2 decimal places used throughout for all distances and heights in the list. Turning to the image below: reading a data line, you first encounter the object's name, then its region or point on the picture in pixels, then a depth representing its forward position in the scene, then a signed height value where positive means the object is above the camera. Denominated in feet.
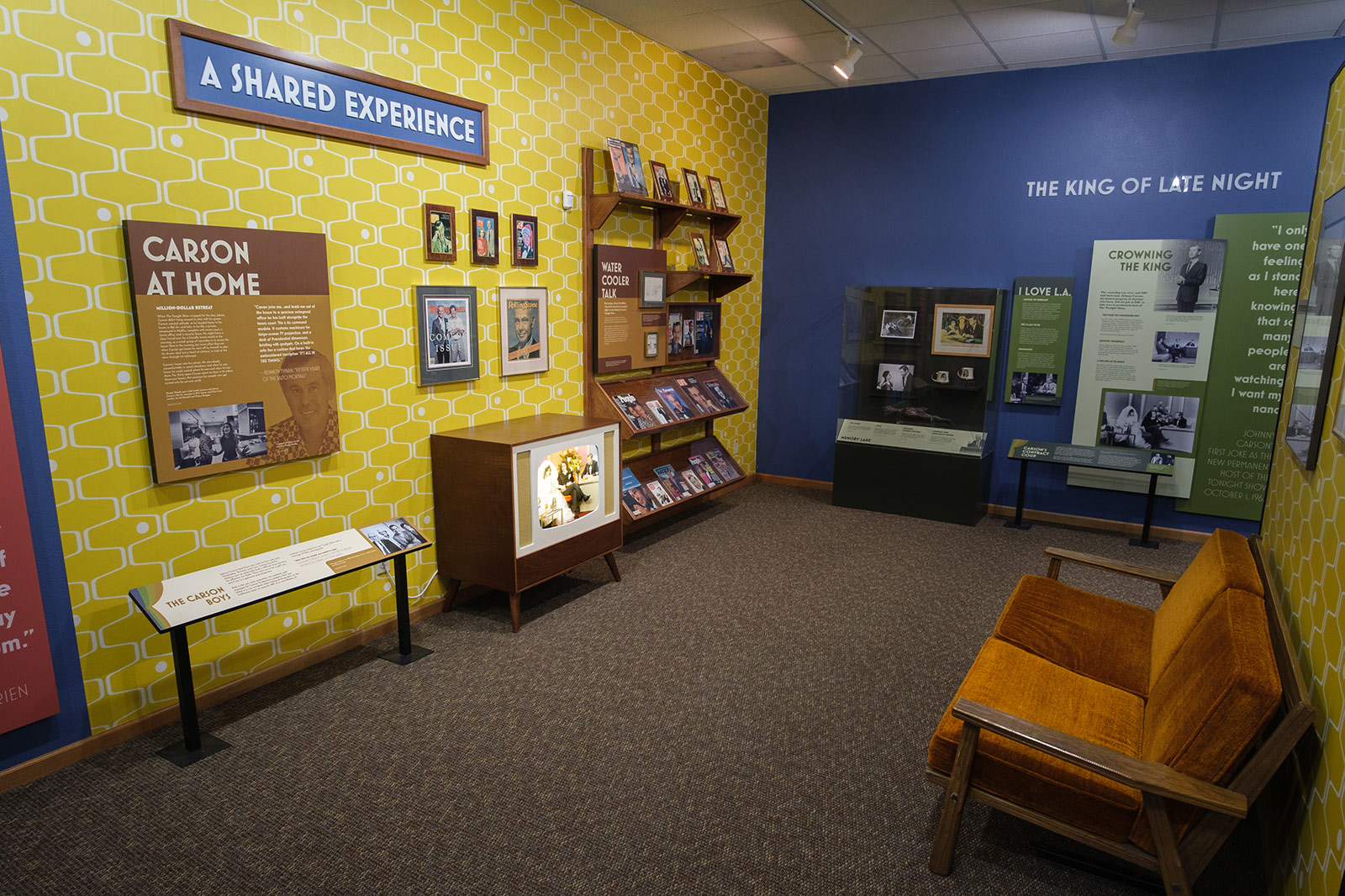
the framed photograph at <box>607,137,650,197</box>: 16.11 +2.90
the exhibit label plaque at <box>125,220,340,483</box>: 9.49 -0.57
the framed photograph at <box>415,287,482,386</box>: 12.99 -0.50
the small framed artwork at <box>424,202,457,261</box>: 12.90 +1.16
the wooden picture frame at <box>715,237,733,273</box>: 20.07 +1.37
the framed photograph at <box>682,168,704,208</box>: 18.39 +2.78
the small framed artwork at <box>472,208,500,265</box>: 13.78 +1.18
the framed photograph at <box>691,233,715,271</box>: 19.39 +1.38
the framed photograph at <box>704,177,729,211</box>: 19.53 +2.79
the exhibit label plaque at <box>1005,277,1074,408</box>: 19.39 -0.72
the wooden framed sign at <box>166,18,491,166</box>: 9.68 +2.89
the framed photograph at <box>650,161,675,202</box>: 17.42 +2.77
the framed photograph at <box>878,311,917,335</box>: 20.36 -0.43
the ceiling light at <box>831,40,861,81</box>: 16.72 +5.20
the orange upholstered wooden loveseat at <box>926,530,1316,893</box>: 6.39 -4.03
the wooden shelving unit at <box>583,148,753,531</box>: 16.28 -1.42
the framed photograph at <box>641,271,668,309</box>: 17.76 +0.41
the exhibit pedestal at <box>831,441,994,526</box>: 19.54 -4.44
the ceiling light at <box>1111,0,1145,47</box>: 14.17 +5.17
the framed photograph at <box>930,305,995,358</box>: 19.57 -0.51
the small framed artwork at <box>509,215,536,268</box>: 14.66 +1.20
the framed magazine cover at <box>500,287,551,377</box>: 14.65 -0.49
